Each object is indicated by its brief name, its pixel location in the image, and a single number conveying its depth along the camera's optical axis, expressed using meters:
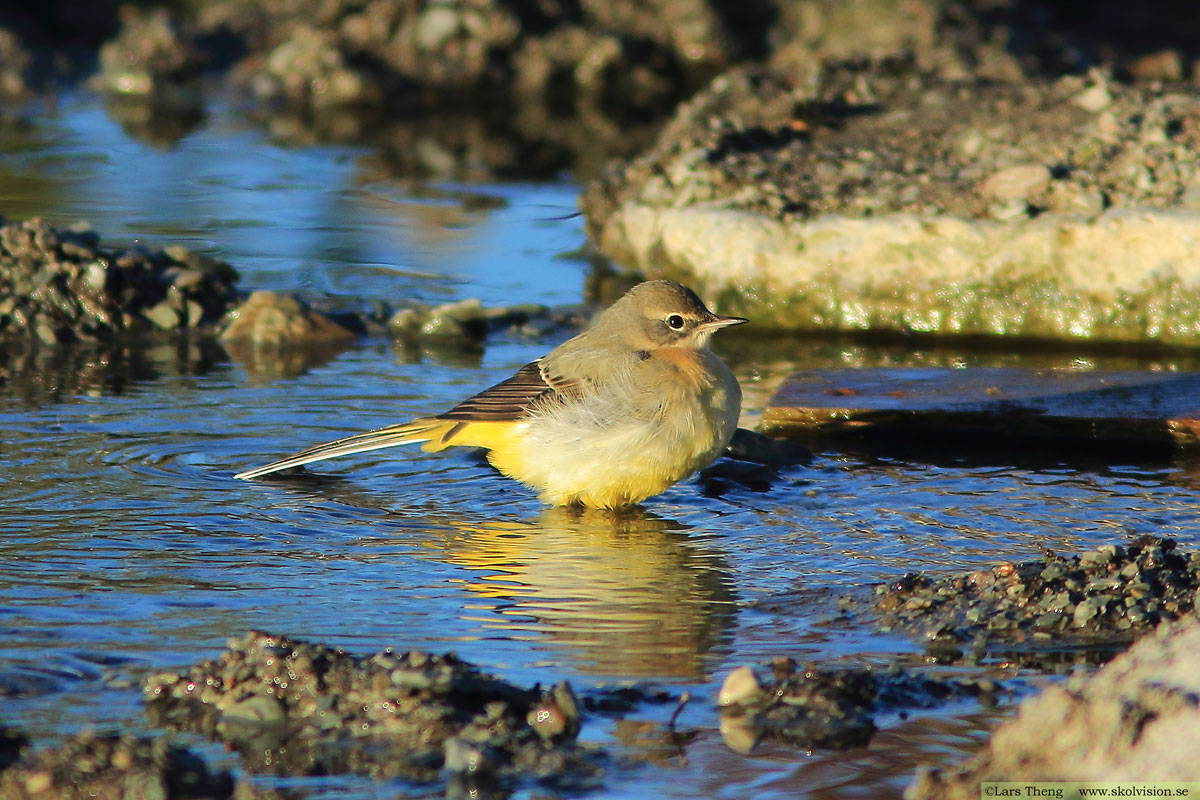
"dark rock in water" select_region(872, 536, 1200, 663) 9.37
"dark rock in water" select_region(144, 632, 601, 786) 7.67
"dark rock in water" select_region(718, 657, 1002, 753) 8.18
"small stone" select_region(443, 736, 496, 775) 7.57
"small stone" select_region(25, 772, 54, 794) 7.09
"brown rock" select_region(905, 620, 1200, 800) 6.82
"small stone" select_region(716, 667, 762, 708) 8.46
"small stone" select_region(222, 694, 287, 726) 8.04
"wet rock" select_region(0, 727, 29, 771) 7.54
